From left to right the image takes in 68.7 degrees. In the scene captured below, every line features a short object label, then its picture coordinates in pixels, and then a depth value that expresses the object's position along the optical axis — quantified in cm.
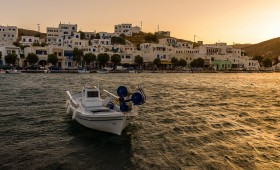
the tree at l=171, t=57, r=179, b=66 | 8204
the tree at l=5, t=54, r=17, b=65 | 6259
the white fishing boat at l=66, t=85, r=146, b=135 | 1313
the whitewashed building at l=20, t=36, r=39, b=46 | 8329
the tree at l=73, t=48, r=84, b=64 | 6797
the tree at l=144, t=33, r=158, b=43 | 11393
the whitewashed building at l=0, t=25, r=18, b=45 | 8838
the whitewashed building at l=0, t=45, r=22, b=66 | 6473
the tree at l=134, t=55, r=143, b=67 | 7690
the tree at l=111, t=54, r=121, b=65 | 7242
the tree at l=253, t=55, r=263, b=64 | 10844
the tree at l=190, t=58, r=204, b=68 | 8499
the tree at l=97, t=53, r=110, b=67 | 7076
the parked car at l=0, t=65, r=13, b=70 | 6171
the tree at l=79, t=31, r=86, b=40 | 9856
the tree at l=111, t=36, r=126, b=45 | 9493
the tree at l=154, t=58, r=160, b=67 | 7891
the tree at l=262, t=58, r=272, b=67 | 10593
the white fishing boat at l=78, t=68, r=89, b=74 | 6360
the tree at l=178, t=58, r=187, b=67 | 8288
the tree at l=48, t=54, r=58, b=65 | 6522
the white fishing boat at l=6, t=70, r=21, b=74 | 5721
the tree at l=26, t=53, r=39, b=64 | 6399
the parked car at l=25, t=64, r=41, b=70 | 6336
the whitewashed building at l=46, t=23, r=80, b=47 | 8580
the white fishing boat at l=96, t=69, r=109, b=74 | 6720
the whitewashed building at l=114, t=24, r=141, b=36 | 11500
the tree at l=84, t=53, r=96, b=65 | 6898
